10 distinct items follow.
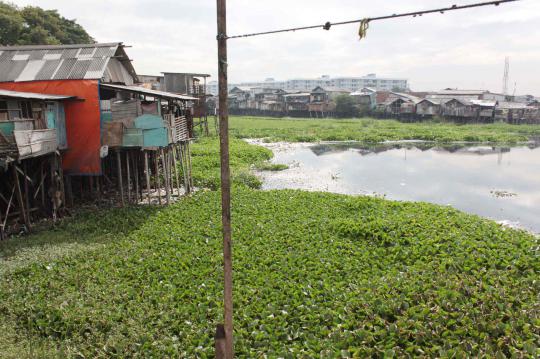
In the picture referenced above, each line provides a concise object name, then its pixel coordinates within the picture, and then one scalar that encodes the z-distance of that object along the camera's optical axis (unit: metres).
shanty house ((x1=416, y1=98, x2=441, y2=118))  60.52
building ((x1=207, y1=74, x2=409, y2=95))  154.62
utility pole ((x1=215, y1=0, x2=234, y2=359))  4.78
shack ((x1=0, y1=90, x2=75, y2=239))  11.99
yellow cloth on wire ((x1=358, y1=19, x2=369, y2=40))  4.61
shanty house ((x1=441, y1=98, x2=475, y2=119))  57.66
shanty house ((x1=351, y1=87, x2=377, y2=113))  70.94
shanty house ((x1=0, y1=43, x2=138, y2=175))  15.15
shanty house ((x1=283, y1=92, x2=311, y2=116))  74.62
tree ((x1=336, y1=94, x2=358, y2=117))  70.69
